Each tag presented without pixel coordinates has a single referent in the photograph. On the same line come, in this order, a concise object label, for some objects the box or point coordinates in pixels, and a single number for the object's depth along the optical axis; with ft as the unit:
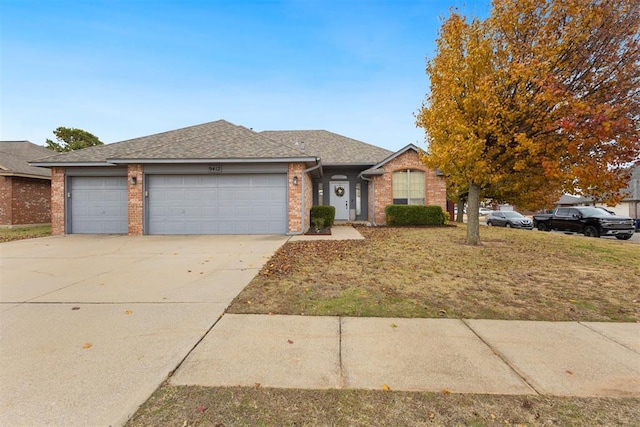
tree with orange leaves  22.68
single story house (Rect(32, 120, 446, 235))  37.83
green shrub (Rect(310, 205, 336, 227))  43.53
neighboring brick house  46.96
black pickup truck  43.70
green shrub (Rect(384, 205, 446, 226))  48.67
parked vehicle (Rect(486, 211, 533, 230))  63.82
